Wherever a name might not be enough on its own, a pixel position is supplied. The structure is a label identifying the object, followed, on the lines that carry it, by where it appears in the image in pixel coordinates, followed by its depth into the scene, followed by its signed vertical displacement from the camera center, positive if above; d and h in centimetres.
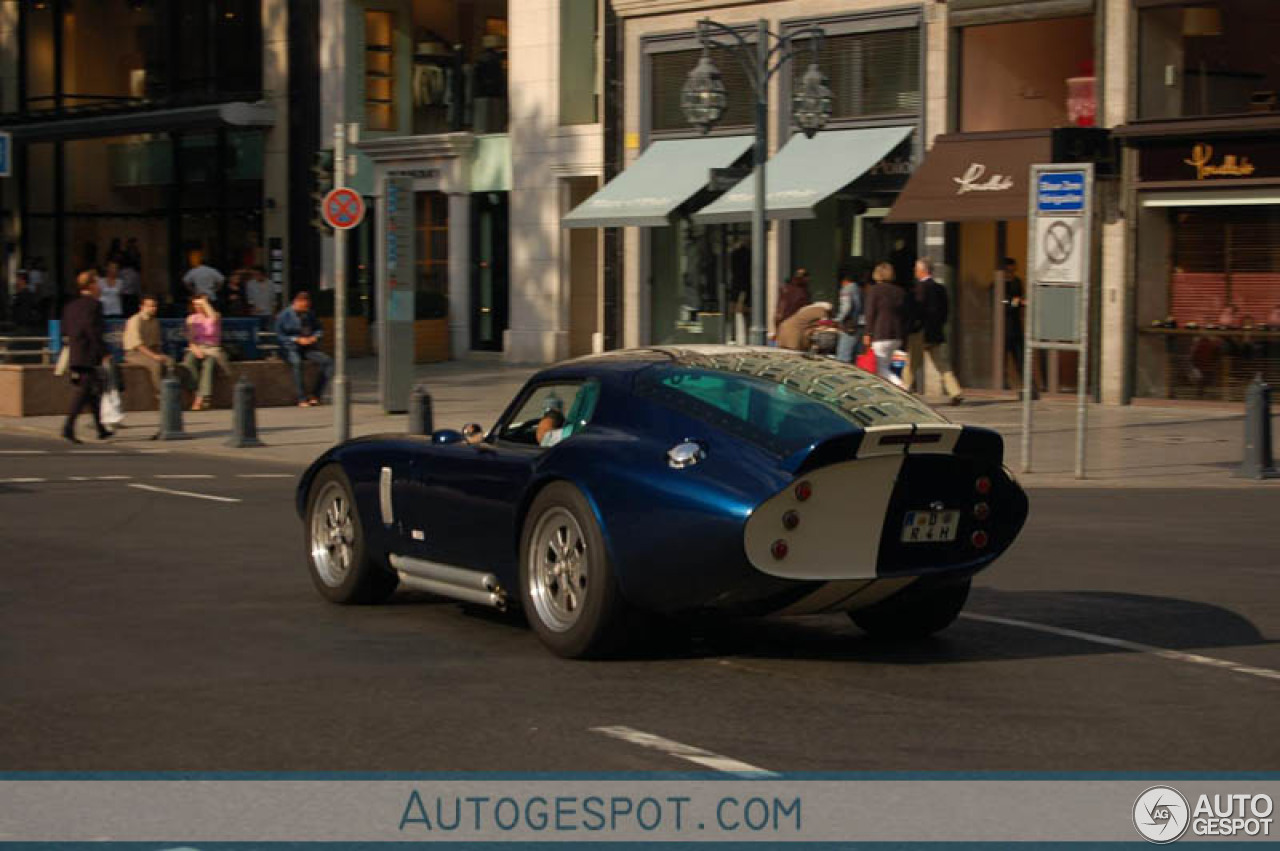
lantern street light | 2638 +209
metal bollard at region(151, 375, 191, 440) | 2442 -171
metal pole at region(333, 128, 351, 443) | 2270 -69
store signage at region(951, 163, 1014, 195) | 2898 +117
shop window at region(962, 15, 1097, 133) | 2947 +272
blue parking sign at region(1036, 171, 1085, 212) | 1933 +68
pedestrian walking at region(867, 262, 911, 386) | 2709 -72
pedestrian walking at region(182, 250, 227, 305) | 3812 -29
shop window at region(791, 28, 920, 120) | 3169 +297
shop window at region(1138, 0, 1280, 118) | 2750 +275
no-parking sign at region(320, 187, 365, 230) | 2238 +60
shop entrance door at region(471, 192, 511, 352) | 4059 -13
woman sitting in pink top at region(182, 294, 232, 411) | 2845 -115
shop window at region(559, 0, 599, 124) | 3912 +371
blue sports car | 874 -101
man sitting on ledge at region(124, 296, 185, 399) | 2830 -106
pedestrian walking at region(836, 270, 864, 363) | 2890 -75
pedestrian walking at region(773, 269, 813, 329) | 2884 -40
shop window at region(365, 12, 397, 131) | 4353 +369
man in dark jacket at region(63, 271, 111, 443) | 2375 -93
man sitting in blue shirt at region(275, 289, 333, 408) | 2969 -100
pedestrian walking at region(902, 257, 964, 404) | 2861 -74
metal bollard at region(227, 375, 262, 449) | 2330 -171
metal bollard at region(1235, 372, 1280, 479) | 1914 -159
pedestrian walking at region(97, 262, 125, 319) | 3734 -51
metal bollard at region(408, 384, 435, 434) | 2291 -159
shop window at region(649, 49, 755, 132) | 3497 +301
